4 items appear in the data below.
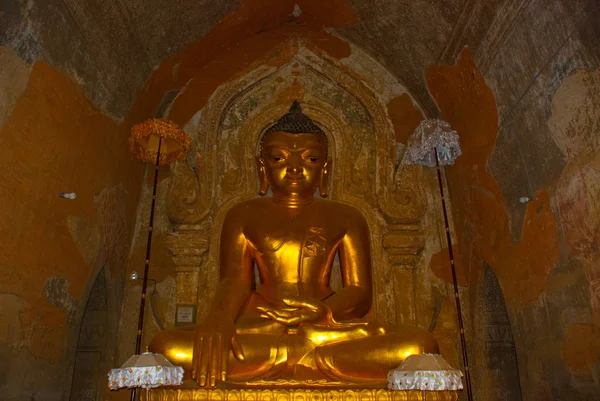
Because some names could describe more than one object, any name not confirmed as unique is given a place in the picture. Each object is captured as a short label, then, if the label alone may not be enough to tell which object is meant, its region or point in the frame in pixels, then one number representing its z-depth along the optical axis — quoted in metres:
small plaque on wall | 5.04
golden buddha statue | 3.69
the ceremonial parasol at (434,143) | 4.77
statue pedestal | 3.59
